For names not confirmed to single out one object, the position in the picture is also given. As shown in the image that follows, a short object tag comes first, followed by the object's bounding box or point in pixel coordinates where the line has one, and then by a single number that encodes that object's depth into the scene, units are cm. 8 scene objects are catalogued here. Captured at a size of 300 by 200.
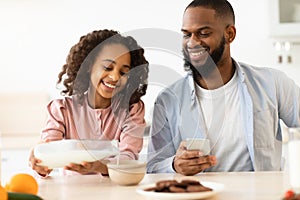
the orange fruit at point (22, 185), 134
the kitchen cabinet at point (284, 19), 351
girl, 187
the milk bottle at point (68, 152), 161
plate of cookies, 127
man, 207
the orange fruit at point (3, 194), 117
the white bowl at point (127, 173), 157
